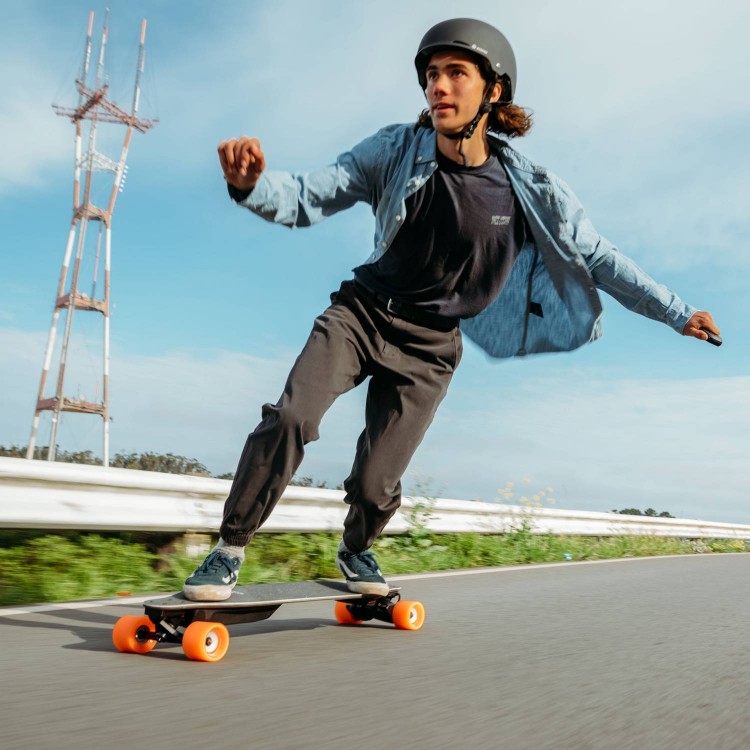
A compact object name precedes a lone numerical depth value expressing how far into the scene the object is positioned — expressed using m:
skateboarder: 3.89
